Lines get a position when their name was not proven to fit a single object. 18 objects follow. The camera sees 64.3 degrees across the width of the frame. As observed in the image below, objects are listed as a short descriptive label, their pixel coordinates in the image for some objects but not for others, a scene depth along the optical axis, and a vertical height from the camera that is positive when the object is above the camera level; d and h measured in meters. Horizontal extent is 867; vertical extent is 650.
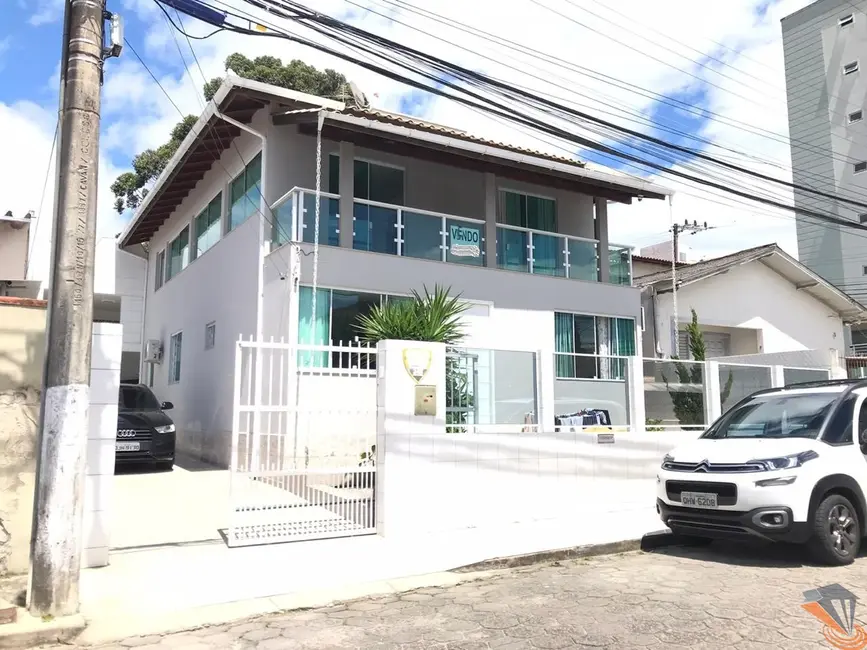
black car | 11.99 -0.64
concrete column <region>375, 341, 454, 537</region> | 7.82 -0.28
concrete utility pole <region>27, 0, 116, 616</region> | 4.97 +0.44
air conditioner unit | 18.88 +1.29
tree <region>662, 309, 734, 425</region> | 11.40 +0.01
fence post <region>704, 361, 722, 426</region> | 11.75 +0.01
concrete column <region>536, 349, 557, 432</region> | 9.55 +0.12
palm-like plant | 9.61 +1.07
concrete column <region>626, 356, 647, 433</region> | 10.46 +0.01
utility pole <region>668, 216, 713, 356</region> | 29.91 +7.32
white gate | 7.35 -0.67
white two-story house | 11.86 +3.17
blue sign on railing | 13.47 +3.07
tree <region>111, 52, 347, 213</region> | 25.23 +11.47
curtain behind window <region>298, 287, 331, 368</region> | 11.46 +1.33
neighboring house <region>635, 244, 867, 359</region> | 19.80 +2.85
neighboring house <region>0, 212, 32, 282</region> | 8.88 +1.97
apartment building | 30.69 +12.65
